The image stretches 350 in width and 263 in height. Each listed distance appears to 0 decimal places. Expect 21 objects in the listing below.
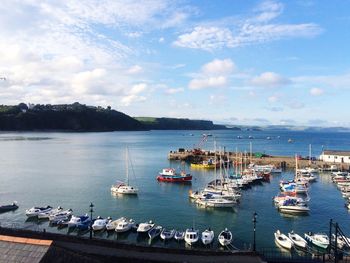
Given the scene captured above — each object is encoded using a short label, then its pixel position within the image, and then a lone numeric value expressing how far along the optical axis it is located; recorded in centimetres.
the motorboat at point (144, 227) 3956
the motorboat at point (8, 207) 5009
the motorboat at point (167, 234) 3772
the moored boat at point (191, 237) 3653
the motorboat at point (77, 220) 4200
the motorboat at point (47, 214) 4621
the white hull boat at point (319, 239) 3601
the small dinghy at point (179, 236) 3744
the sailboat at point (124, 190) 6047
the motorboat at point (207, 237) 3659
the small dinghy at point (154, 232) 3838
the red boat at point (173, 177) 7406
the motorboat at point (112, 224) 4075
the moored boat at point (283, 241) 3600
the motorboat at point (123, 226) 4000
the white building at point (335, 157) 9309
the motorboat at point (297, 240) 3619
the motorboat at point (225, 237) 3657
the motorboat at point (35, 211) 4681
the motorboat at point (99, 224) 4089
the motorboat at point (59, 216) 4428
